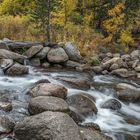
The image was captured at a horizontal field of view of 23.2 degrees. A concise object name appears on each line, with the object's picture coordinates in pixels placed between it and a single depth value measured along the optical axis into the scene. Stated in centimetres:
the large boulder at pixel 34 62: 1838
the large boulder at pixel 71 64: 1908
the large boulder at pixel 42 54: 1877
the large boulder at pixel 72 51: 1966
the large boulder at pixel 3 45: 1834
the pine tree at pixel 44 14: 2230
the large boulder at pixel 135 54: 2403
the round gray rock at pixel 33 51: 1862
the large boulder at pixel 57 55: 1866
